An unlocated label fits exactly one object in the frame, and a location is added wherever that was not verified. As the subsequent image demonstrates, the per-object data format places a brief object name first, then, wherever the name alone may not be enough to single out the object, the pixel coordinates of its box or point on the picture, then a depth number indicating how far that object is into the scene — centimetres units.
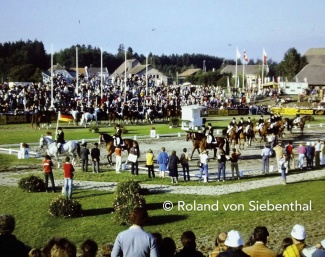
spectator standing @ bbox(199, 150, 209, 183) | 2031
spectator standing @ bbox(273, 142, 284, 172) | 2270
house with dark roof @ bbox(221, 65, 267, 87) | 13562
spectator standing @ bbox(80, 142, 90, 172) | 2197
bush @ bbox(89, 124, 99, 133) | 3716
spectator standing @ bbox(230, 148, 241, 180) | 2075
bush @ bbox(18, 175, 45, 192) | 1856
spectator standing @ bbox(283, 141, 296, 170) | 2269
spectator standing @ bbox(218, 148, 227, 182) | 2033
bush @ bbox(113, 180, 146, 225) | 1442
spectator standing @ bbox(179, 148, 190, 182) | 2044
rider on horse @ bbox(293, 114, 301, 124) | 3953
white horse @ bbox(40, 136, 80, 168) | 2347
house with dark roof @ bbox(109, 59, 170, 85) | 12175
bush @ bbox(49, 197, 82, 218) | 1514
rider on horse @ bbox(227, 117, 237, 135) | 2907
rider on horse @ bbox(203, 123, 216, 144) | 2517
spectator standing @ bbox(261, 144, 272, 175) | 2208
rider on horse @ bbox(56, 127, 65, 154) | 2404
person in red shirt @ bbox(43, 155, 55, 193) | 1811
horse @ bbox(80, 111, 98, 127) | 4084
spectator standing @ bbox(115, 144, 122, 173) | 2194
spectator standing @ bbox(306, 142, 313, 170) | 2405
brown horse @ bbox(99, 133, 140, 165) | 2374
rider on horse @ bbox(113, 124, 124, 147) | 2352
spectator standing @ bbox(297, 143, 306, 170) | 2356
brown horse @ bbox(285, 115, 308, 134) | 3862
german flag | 3066
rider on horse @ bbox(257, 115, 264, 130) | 3262
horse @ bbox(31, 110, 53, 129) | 3891
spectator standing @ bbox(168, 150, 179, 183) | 1981
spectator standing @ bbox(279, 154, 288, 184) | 2003
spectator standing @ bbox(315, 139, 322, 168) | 2510
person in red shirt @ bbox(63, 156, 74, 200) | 1717
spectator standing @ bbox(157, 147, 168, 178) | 2108
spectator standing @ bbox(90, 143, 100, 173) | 2159
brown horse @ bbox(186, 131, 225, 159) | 2489
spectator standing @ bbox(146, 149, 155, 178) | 2069
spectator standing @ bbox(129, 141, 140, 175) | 2139
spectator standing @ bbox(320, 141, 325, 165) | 2548
